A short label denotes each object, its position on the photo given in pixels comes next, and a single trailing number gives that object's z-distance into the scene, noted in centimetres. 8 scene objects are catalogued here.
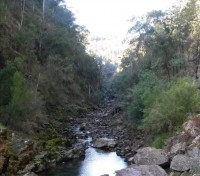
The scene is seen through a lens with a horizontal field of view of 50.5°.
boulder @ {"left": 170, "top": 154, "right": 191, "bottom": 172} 1193
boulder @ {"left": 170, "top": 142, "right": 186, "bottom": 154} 1379
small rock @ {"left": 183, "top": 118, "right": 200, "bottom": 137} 1409
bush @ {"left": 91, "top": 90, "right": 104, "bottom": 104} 4593
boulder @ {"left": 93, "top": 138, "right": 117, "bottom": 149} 2062
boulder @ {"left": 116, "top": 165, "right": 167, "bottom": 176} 1140
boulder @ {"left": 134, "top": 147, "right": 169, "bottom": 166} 1359
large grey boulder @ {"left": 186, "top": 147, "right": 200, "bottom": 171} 1117
